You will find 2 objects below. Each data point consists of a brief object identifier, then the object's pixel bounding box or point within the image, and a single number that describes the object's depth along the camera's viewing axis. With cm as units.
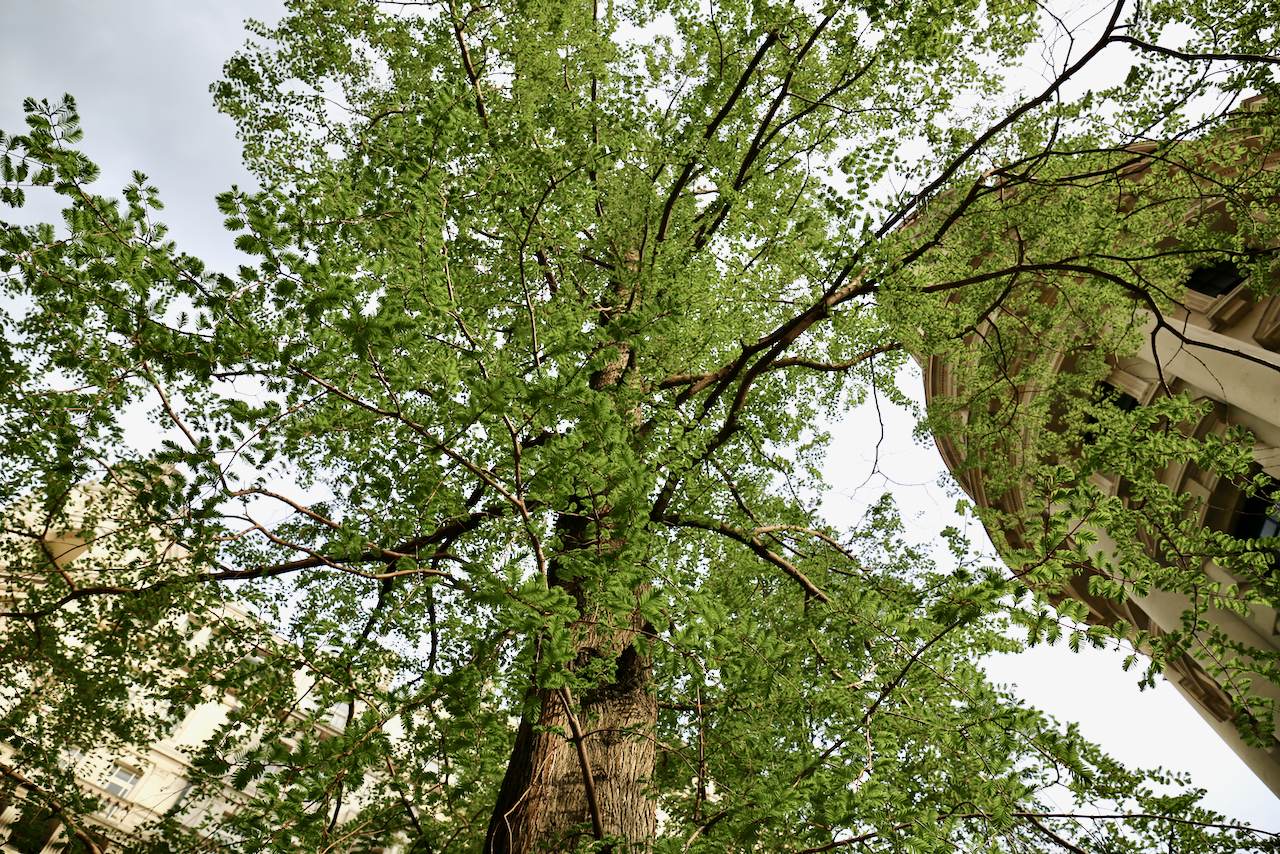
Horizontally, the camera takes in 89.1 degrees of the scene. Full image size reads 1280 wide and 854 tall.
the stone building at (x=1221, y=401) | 1149
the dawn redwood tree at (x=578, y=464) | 288
